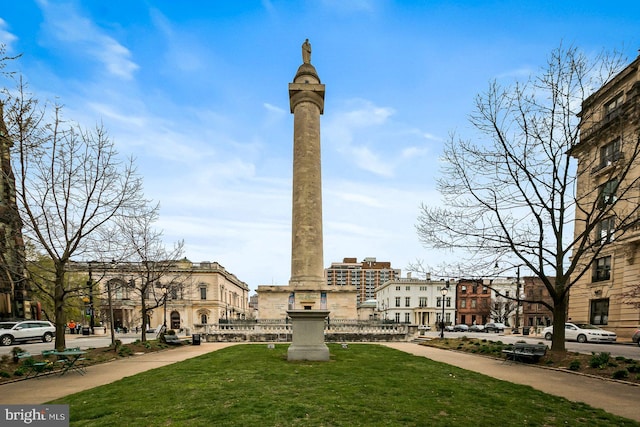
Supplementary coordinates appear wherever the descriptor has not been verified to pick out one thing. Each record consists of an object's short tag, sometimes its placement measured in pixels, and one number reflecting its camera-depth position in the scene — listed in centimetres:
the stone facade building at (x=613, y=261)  2617
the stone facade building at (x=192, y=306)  6003
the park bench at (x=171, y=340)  2270
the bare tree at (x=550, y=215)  1472
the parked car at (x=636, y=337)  2308
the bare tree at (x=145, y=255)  2080
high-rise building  17250
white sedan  2531
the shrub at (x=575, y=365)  1212
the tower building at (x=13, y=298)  2528
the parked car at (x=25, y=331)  2420
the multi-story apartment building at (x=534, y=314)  6950
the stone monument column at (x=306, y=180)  2442
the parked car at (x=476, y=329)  5668
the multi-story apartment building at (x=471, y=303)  7931
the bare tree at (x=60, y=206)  1324
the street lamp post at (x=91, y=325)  3735
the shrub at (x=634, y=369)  1083
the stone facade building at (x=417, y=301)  8325
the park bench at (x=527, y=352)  1413
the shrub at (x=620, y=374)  1054
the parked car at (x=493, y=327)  5245
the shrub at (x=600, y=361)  1185
